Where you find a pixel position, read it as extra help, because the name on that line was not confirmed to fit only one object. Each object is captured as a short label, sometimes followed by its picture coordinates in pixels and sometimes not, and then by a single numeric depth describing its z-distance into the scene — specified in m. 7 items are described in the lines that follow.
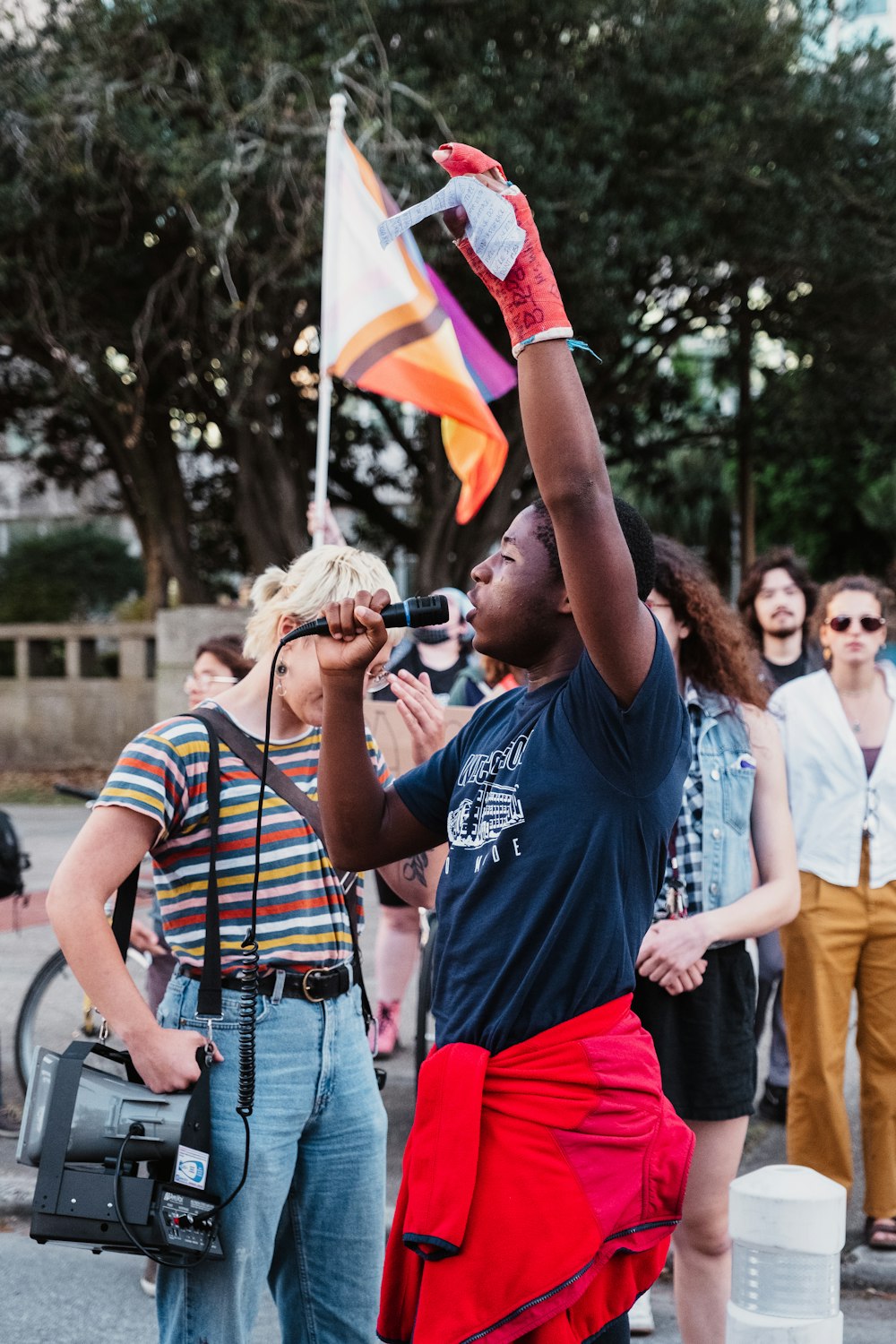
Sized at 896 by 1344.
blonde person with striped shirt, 2.39
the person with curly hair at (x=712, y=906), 3.17
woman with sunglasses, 4.38
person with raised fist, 1.75
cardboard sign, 5.34
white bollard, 2.79
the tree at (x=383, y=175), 12.64
